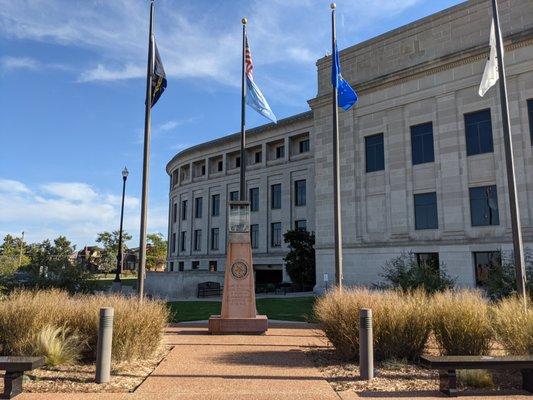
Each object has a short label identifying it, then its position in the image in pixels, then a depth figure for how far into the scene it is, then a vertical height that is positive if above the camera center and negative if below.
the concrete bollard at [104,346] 7.60 -1.12
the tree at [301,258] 37.97 +1.43
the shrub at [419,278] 19.86 -0.10
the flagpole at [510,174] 12.11 +2.74
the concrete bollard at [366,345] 7.86 -1.14
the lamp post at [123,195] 35.97 +6.36
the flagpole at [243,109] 14.88 +5.60
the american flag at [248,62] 16.91 +7.61
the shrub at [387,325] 9.10 -0.96
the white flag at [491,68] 14.44 +6.29
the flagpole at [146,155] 12.99 +3.54
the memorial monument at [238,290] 13.37 -0.41
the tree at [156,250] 100.56 +5.69
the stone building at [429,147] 25.11 +7.66
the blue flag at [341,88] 15.98 +6.44
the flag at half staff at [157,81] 14.83 +6.08
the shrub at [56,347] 8.53 -1.29
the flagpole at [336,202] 13.73 +2.20
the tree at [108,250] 90.50 +5.01
